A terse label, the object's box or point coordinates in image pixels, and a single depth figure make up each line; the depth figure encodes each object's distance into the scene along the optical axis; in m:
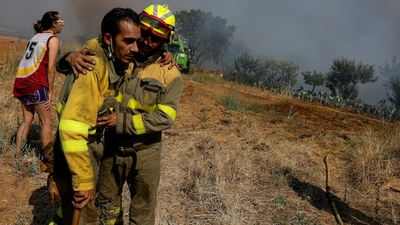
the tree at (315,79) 45.28
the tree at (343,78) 38.56
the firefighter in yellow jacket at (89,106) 2.20
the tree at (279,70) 46.26
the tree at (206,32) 49.34
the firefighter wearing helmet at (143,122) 2.69
